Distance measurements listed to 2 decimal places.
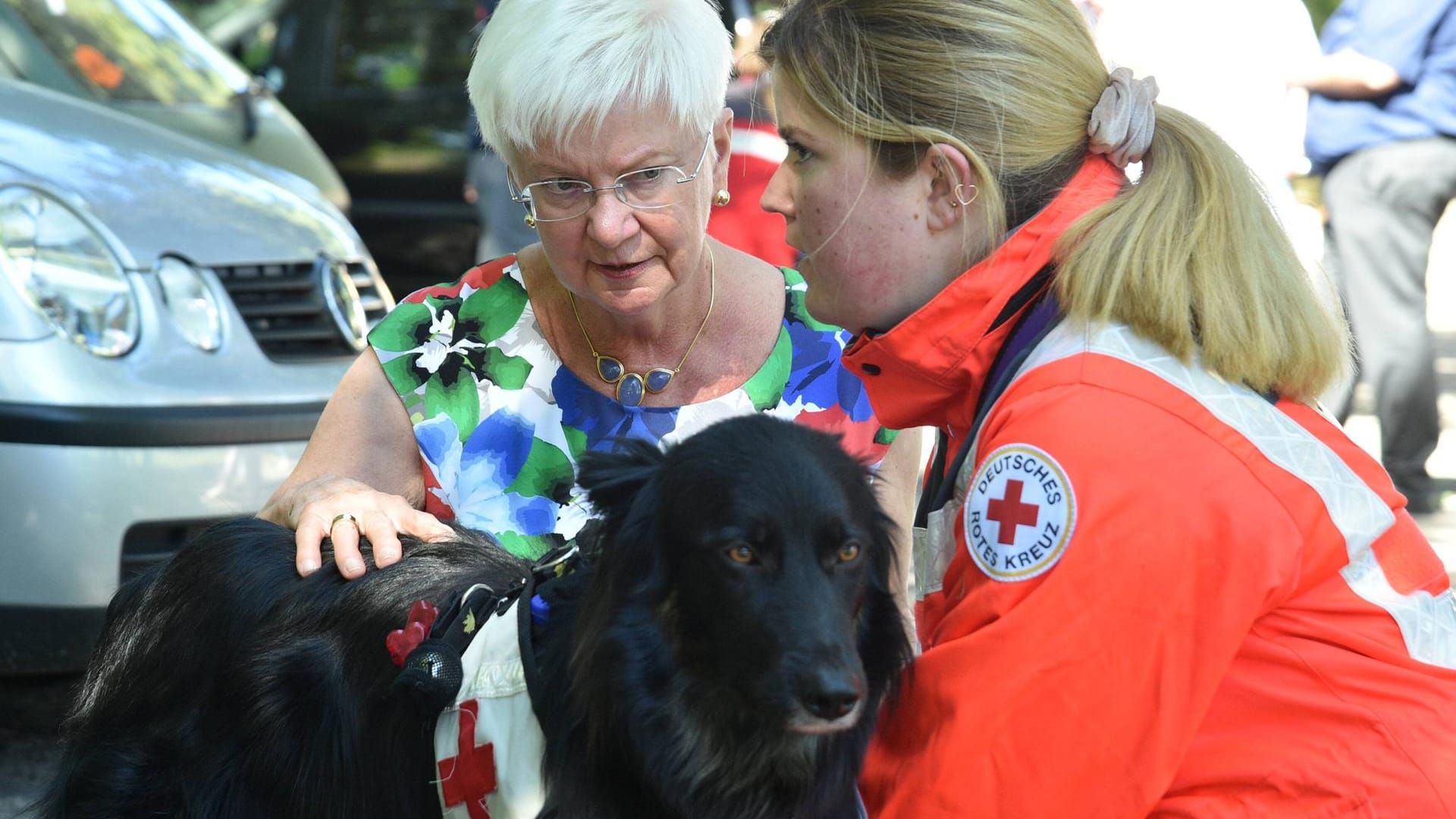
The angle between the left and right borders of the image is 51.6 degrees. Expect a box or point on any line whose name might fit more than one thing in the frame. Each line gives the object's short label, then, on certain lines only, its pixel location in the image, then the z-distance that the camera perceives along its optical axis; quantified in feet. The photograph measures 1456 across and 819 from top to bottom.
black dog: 6.43
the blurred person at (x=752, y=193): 19.02
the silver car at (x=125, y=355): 10.96
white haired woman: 8.63
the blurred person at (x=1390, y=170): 18.72
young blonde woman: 5.89
